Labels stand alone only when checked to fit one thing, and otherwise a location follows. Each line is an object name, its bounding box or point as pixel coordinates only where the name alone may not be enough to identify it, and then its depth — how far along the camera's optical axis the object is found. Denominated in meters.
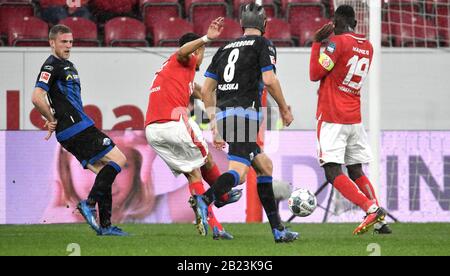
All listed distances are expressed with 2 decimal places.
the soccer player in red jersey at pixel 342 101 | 17.89
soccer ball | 18.00
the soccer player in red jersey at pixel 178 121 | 17.81
